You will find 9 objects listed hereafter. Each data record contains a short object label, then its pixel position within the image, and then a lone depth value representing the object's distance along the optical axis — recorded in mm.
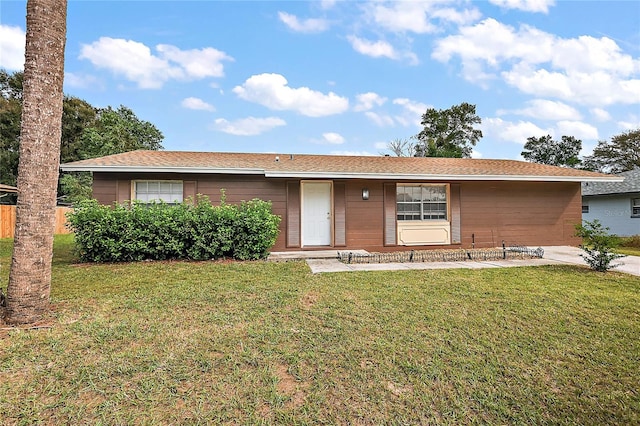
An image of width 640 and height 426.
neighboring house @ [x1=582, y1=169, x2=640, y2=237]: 14648
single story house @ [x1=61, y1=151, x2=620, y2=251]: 8391
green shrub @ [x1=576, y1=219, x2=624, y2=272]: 5863
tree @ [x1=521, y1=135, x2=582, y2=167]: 34062
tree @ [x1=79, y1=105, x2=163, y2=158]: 21672
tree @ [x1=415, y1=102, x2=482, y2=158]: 31438
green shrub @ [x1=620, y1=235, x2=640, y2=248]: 11817
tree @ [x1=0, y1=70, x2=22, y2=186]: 22406
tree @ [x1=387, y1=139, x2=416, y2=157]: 26875
